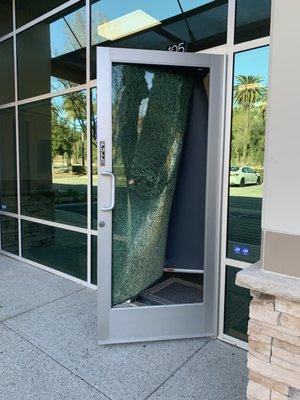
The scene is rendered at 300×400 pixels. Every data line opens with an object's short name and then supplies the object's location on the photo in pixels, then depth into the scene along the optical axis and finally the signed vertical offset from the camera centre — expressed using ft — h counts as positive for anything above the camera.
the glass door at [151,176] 7.38 -0.26
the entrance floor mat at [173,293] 9.12 -3.71
